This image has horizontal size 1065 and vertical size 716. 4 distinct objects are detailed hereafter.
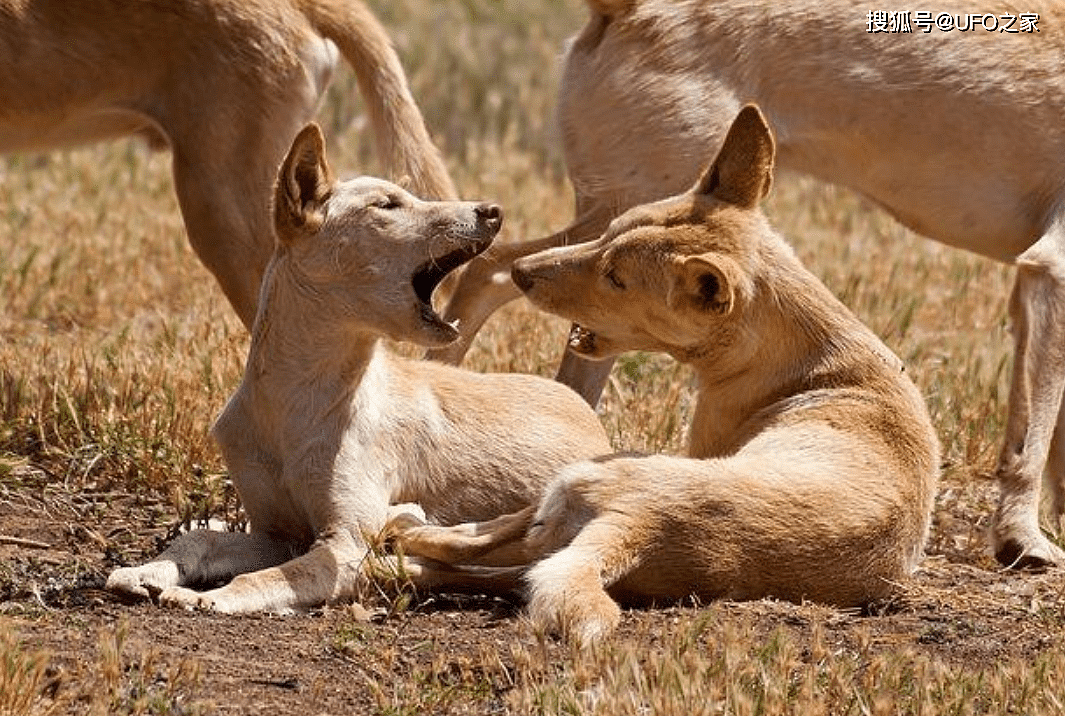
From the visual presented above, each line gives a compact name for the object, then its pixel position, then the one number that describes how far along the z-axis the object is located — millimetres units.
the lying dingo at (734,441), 11195
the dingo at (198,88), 14633
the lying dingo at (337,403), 11805
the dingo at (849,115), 14750
